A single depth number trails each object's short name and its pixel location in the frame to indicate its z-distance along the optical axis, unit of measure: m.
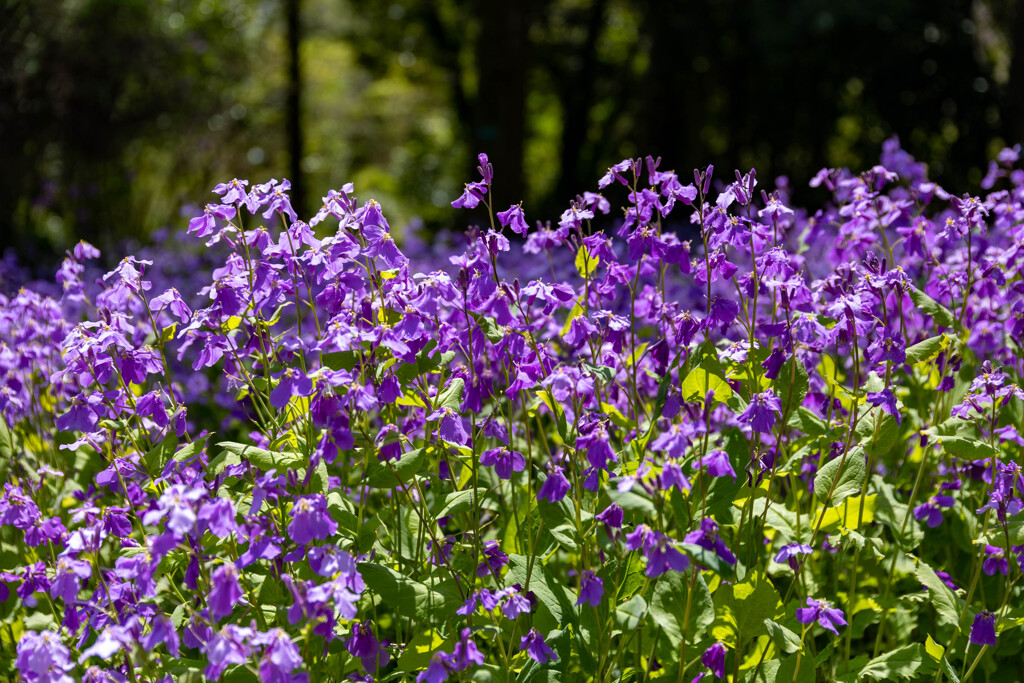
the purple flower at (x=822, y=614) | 1.42
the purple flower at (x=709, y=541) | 1.35
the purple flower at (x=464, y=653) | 1.37
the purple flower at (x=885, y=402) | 1.44
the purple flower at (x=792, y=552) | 1.41
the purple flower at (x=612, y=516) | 1.41
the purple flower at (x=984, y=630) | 1.47
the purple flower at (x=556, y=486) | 1.41
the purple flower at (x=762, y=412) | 1.41
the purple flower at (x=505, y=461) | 1.46
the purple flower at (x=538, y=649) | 1.41
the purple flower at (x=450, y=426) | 1.43
